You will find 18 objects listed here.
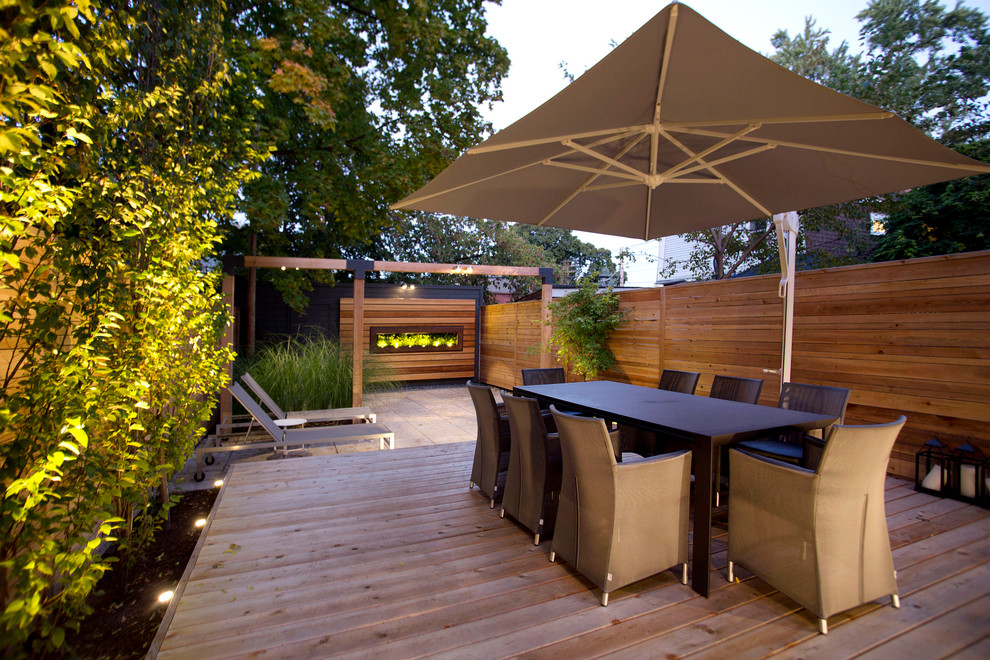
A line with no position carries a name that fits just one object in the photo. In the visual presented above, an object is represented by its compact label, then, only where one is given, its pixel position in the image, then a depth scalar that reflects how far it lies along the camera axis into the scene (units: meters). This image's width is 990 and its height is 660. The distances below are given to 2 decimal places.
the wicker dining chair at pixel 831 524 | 2.01
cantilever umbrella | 2.04
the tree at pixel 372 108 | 6.35
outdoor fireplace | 11.44
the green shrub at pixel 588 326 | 7.33
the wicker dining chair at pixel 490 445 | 3.29
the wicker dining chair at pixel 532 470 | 2.76
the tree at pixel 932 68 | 8.92
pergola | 7.16
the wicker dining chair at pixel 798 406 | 3.29
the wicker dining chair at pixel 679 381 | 4.46
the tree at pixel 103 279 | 1.36
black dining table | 2.31
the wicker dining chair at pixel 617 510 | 2.21
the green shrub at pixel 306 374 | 6.84
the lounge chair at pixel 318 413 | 5.29
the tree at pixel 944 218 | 8.20
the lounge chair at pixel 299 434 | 4.68
